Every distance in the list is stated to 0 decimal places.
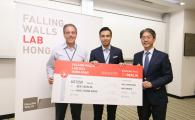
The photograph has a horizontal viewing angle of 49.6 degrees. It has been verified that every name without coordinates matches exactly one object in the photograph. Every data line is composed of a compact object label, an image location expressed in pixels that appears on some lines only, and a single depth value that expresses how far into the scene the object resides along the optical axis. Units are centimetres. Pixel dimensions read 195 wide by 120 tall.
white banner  270
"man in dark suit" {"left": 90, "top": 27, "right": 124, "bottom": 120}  255
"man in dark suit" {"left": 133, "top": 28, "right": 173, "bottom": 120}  219
